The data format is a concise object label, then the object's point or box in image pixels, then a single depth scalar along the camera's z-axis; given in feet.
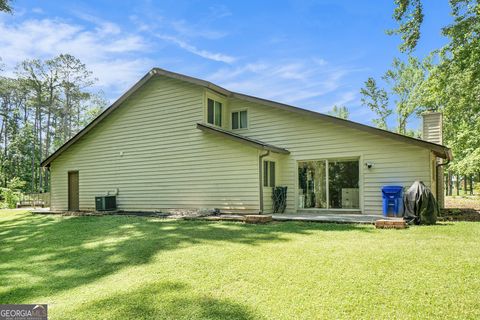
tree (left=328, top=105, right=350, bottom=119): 128.26
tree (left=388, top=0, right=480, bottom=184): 39.70
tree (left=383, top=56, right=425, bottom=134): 92.07
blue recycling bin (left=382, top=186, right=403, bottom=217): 30.01
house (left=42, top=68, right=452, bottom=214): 33.14
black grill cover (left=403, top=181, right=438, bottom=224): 26.20
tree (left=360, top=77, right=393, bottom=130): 100.17
